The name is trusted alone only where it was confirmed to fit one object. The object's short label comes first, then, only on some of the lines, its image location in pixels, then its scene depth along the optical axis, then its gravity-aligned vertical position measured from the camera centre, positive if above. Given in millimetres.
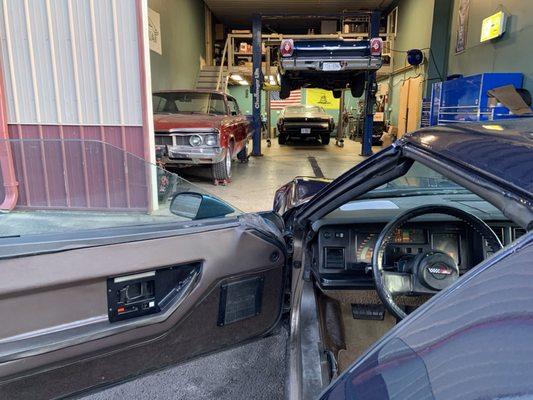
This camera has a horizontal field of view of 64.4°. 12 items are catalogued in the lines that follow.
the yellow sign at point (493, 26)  8258 +1608
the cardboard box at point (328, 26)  19047 +3530
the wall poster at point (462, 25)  10578 +2043
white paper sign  10375 +1859
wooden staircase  15406 +1004
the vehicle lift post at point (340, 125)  16319 -742
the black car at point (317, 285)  730 -557
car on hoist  7805 +923
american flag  22359 +249
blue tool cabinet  7574 +181
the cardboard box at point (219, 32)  20109 +3423
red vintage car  6770 -385
